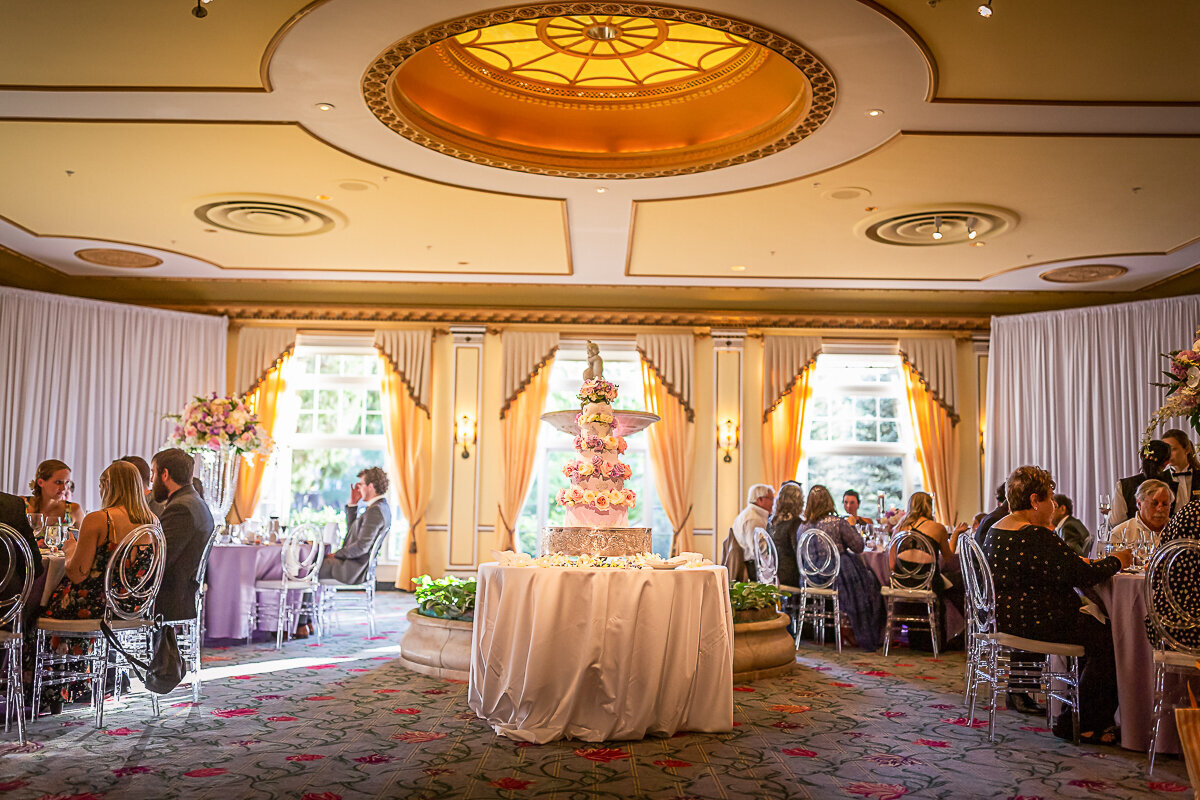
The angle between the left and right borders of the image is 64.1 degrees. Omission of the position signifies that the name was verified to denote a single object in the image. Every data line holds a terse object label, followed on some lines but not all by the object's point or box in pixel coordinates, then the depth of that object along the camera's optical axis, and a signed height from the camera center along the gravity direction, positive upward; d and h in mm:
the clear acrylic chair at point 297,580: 7809 -925
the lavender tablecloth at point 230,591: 7559 -984
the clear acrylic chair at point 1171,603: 4199 -542
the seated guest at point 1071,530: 7047 -381
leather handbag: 5109 -1074
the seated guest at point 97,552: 4867 -447
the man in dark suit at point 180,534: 5406 -393
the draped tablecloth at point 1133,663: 4555 -872
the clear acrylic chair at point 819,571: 7887 -796
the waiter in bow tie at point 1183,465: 6156 +95
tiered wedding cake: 5301 -135
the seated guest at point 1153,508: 5008 -145
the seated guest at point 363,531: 8234 -547
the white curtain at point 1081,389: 10406 +1037
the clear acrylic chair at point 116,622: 4793 -799
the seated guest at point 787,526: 8430 -455
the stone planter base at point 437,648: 6312 -1204
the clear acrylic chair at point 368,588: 8320 -1065
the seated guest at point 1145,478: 5957 +12
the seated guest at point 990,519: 6543 -297
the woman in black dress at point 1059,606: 4762 -642
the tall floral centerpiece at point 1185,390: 4551 +433
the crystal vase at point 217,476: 8320 -89
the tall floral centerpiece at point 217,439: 8281 +236
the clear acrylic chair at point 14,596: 4512 -633
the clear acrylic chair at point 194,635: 5438 -1001
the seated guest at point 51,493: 6082 -188
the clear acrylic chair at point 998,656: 4758 -946
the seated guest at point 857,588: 8023 -938
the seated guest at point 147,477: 6162 -94
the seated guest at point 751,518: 8812 -403
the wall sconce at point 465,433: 12125 +464
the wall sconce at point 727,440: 12086 +426
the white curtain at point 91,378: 10375 +1010
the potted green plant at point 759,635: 6500 -1131
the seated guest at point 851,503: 10320 -295
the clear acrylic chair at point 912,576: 7703 -807
